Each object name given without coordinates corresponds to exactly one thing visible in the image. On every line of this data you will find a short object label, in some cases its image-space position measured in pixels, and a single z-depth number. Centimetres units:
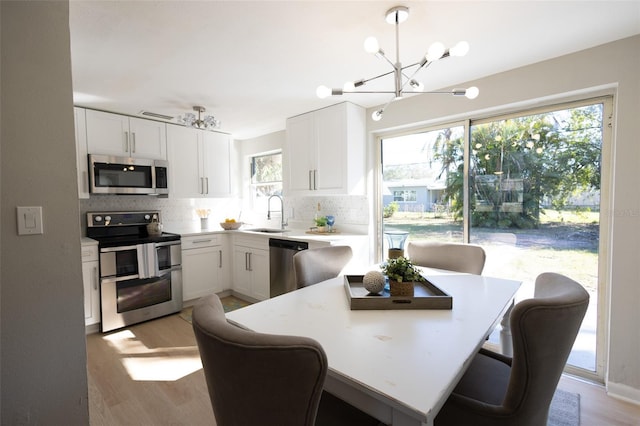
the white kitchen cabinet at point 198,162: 375
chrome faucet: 412
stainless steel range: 292
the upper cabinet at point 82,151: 304
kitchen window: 439
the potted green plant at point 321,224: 349
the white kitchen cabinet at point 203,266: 355
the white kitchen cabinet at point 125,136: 316
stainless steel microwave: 311
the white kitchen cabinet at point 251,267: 350
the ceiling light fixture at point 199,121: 294
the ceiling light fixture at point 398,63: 131
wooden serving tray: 133
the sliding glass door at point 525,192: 218
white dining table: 79
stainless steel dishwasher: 324
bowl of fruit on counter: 402
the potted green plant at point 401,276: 137
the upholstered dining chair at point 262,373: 68
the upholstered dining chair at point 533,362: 89
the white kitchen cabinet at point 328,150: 308
